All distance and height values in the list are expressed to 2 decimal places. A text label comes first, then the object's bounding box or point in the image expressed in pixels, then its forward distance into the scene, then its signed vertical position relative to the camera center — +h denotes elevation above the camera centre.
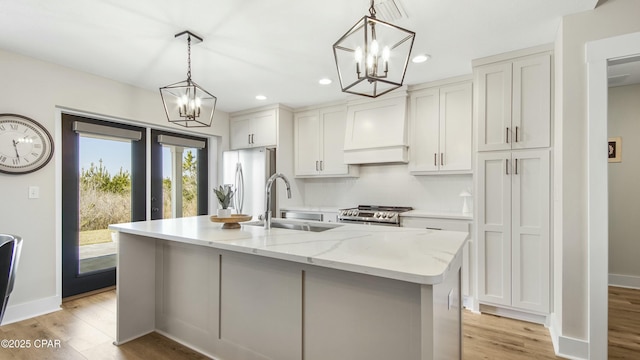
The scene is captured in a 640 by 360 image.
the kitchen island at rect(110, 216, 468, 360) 1.34 -0.64
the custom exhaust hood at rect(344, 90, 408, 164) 3.60 +0.63
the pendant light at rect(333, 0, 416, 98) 1.31 +1.14
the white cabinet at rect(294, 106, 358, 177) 4.23 +0.54
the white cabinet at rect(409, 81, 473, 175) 3.30 +0.58
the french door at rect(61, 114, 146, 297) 3.19 -0.14
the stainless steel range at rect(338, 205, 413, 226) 3.36 -0.41
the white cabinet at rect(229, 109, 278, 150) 4.45 +0.78
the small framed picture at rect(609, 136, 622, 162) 3.61 +0.37
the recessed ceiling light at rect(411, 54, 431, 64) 2.80 +1.16
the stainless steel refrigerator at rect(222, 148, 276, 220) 4.31 +0.06
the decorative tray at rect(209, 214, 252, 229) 2.22 -0.30
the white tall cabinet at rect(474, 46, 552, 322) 2.59 -0.01
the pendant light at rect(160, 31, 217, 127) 2.36 +0.63
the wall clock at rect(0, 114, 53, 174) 2.65 +0.33
